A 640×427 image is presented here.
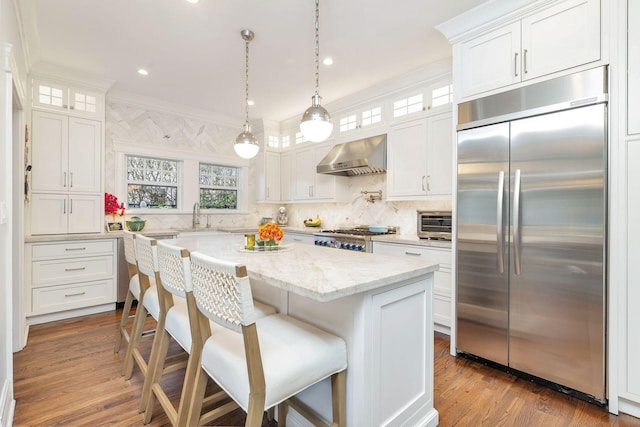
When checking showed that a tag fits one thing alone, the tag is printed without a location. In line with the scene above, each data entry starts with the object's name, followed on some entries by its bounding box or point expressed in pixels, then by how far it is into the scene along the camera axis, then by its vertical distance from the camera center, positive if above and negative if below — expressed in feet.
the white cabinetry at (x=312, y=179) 14.87 +1.64
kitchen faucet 15.71 -0.18
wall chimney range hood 12.13 +2.23
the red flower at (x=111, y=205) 12.79 +0.23
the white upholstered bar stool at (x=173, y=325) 4.72 -2.03
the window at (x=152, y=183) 14.30 +1.35
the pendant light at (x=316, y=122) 7.03 +2.02
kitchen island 4.46 -1.71
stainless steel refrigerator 6.21 -0.36
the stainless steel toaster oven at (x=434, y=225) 10.18 -0.39
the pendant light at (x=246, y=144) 9.12 +2.00
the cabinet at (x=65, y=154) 10.96 +2.07
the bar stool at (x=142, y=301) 6.52 -1.99
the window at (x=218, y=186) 16.53 +1.37
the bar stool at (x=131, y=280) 7.89 -1.80
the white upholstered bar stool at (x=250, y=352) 3.62 -1.87
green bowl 13.12 -0.55
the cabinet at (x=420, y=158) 10.39 +1.95
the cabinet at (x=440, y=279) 9.65 -2.08
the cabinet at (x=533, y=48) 6.38 +3.76
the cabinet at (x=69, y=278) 10.53 -2.40
